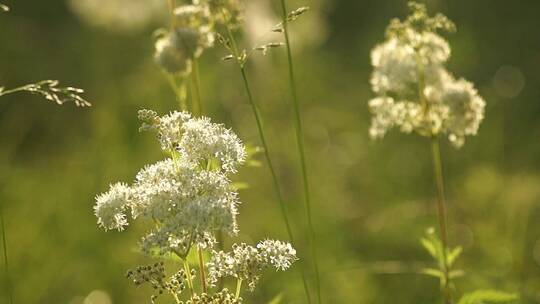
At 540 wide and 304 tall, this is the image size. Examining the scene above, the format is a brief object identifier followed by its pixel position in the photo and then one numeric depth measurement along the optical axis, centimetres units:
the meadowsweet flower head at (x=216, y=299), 540
